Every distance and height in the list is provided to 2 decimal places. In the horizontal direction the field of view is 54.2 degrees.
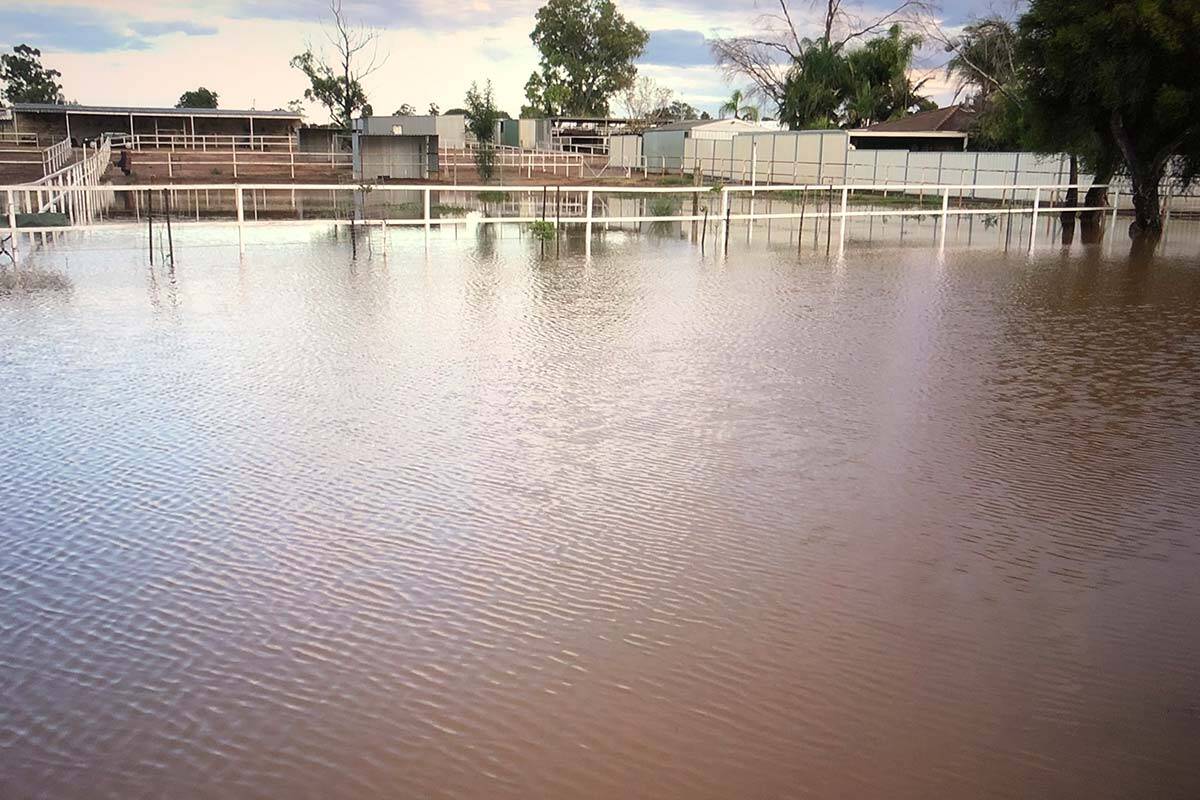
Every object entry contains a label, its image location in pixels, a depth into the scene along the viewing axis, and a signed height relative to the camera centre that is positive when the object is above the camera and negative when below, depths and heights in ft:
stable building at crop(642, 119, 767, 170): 200.23 +4.12
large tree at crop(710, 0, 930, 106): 234.38 +19.79
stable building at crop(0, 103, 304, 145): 180.14 +4.69
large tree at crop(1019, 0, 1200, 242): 73.26 +5.41
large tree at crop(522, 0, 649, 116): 336.49 +30.88
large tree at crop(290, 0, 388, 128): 141.28 +9.32
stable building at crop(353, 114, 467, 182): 132.67 -0.02
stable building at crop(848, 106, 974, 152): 164.66 +4.23
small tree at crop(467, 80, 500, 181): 142.92 +4.62
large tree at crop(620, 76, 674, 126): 333.01 +15.83
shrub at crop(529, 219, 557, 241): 69.62 -4.33
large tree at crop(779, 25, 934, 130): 204.23 +13.62
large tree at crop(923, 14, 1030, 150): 125.70 +12.60
